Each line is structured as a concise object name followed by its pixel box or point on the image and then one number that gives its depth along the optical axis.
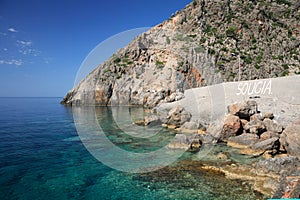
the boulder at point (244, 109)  15.54
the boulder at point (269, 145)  11.87
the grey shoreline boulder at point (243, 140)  13.08
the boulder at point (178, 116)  20.19
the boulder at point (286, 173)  5.65
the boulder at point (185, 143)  13.32
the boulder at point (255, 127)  13.65
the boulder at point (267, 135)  13.18
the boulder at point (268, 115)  14.76
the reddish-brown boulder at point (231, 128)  14.42
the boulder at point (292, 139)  10.78
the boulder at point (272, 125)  13.28
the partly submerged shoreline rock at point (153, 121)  22.12
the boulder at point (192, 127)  17.52
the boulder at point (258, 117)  14.67
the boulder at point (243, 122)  15.00
